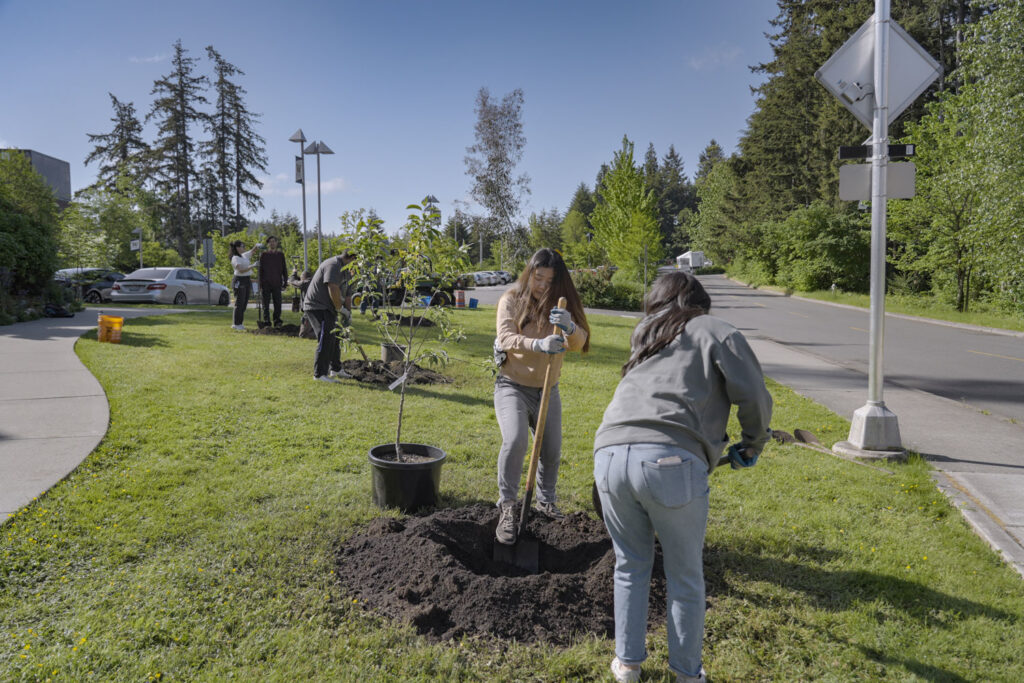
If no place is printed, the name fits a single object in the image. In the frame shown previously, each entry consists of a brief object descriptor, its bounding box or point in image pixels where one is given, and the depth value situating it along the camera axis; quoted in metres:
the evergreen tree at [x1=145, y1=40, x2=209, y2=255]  53.88
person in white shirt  12.68
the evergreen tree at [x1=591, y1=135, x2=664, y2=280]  33.25
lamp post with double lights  17.78
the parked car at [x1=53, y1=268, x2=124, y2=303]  24.25
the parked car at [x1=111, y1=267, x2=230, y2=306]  22.97
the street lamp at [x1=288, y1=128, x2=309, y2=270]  19.31
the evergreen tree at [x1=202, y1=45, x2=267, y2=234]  55.91
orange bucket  11.30
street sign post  5.74
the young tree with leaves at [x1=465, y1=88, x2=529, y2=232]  45.00
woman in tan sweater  3.75
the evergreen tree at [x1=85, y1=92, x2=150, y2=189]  58.78
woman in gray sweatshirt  2.33
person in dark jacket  12.60
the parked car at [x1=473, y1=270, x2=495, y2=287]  52.78
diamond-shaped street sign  5.77
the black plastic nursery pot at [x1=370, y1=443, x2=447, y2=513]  4.34
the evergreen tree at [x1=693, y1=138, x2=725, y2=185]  113.25
